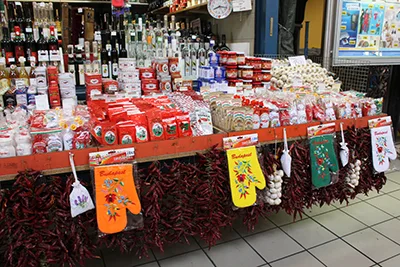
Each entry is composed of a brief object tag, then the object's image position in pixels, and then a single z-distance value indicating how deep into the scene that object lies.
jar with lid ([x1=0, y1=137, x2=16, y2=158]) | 1.70
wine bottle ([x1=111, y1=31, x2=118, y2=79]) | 3.24
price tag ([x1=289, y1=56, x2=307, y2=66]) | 3.52
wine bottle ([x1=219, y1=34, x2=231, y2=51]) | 4.34
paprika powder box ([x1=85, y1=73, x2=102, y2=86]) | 2.69
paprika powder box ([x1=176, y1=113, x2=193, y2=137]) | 2.01
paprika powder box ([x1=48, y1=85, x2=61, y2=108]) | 2.63
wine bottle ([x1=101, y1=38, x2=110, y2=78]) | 3.19
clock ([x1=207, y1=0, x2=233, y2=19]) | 3.98
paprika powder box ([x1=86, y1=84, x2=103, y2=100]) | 2.68
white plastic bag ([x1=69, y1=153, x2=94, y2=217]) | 1.74
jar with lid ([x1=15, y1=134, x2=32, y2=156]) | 1.74
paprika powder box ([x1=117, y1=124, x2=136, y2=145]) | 1.88
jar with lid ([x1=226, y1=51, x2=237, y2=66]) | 3.13
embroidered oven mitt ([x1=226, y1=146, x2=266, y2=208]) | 2.05
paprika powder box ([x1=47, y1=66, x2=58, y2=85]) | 2.68
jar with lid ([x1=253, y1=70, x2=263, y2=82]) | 3.21
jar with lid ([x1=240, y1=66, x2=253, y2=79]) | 3.13
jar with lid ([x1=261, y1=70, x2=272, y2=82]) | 3.23
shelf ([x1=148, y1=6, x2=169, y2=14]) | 5.56
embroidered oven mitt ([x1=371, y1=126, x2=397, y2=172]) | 2.54
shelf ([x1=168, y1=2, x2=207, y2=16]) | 4.33
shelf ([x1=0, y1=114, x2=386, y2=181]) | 1.69
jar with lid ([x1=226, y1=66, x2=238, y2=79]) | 3.14
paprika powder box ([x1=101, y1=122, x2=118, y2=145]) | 1.84
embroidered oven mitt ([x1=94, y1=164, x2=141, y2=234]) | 1.76
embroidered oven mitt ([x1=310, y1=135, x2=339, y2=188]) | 2.32
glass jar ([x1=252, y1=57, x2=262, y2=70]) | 3.16
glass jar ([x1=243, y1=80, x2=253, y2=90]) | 3.12
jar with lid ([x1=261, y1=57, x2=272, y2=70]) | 3.21
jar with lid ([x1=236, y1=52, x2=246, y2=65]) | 3.16
